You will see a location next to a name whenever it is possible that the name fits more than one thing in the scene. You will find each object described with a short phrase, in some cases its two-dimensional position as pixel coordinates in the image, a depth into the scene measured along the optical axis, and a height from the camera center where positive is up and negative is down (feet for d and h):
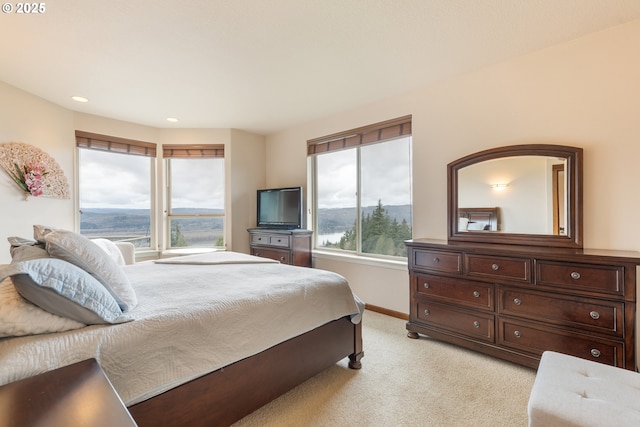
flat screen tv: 13.37 +0.32
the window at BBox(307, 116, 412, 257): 11.00 +1.08
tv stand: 12.47 -1.40
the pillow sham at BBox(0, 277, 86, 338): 3.41 -1.29
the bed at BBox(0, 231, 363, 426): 3.65 -1.99
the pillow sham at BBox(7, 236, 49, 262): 4.05 -0.52
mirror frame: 7.18 +0.29
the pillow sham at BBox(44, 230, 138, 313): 4.15 -0.69
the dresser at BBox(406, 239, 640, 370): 5.89 -2.13
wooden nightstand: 2.37 -1.73
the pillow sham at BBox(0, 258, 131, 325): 3.43 -0.97
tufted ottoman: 3.47 -2.50
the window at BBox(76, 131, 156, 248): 12.37 +1.29
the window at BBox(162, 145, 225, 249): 14.48 +0.98
